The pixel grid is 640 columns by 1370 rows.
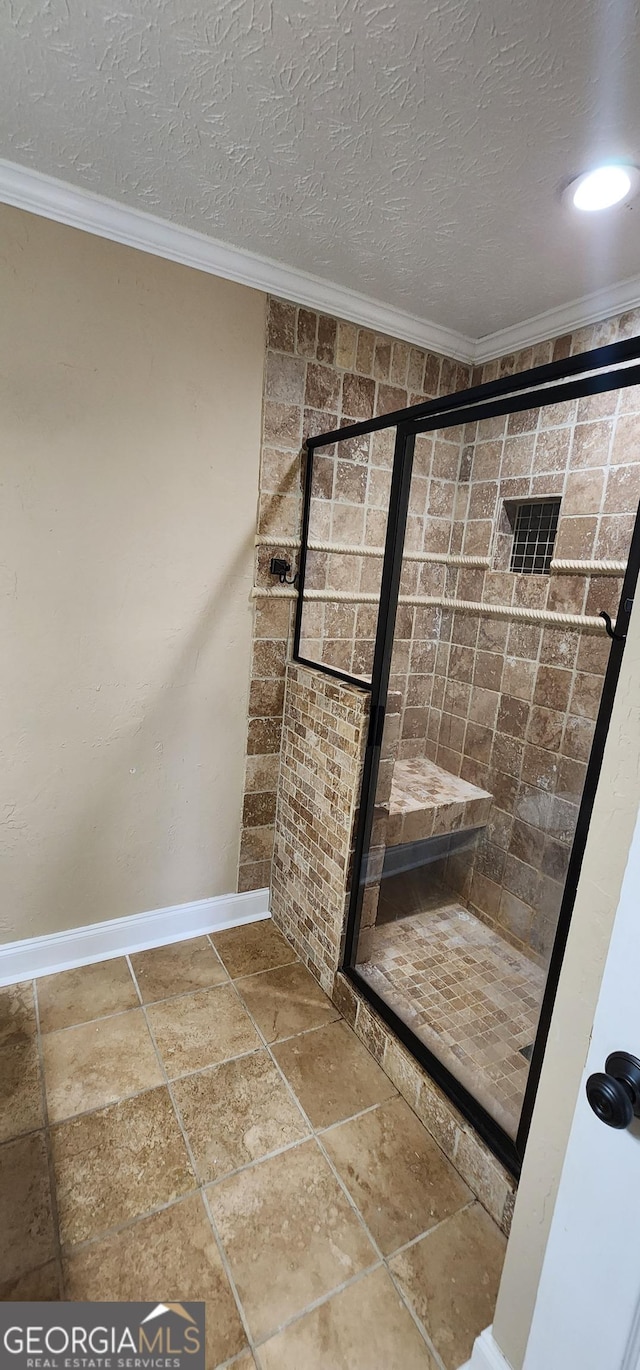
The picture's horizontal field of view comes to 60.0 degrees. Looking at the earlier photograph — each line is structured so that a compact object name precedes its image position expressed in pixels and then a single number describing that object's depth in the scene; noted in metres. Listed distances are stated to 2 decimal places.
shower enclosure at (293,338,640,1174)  1.67
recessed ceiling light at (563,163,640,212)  1.28
